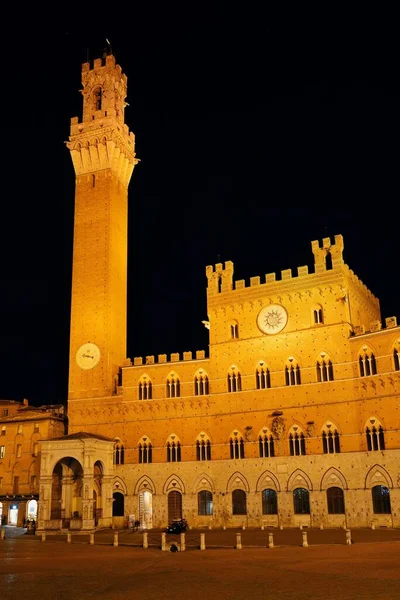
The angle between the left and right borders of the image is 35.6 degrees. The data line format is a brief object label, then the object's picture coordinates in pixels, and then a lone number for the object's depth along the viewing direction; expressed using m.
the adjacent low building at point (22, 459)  51.47
